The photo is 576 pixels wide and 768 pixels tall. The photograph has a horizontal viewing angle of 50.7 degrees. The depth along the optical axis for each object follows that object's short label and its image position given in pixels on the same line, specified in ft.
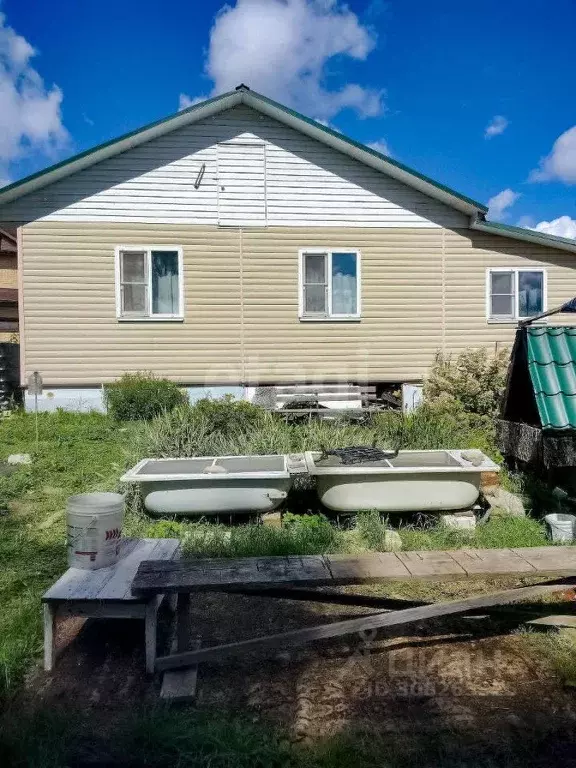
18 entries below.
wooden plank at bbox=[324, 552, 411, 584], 10.91
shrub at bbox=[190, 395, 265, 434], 28.71
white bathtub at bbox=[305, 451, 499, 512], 19.83
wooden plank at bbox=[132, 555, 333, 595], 10.73
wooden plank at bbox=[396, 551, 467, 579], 11.25
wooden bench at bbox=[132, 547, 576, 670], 10.85
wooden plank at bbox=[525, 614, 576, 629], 12.50
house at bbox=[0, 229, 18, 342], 51.16
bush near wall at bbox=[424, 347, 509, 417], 34.65
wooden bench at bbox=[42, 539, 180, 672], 11.43
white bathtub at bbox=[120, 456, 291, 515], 19.86
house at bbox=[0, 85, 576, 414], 42.80
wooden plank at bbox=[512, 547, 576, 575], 11.39
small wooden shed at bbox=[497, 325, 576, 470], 16.65
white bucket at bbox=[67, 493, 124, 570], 12.92
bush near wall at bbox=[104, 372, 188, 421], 39.55
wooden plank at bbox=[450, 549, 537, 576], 11.33
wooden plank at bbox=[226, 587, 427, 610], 12.37
